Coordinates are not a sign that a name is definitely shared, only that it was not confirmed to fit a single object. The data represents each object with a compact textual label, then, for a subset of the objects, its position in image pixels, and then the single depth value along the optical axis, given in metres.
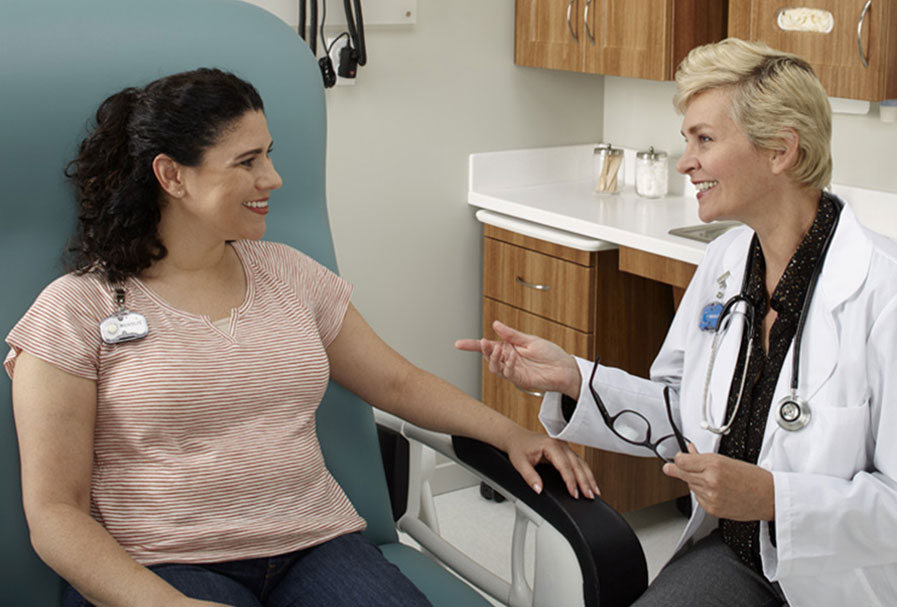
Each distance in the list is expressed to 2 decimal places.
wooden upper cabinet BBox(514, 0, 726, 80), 2.51
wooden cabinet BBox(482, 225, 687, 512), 2.58
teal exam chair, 1.33
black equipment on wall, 2.51
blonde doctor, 1.34
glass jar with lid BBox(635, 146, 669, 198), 2.85
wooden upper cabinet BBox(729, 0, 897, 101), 2.03
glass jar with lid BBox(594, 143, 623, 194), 2.91
